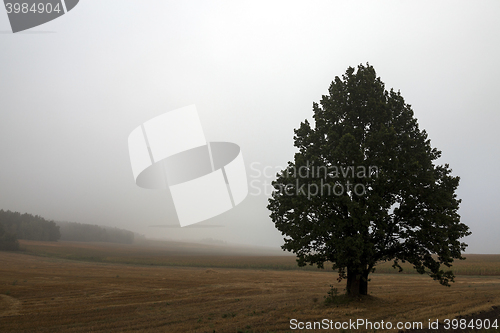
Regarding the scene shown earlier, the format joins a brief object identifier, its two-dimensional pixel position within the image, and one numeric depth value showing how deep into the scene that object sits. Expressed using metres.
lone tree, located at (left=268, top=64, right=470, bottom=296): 17.03
